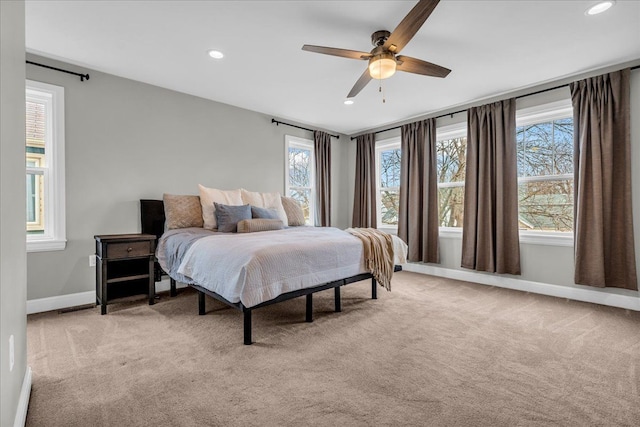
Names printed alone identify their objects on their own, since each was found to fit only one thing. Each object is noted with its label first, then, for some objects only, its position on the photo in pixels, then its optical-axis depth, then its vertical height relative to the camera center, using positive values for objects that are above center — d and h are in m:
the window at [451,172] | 4.62 +0.62
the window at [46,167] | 3.03 +0.46
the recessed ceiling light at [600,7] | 2.21 +1.52
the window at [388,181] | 5.54 +0.56
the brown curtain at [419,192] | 4.72 +0.30
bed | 2.18 -0.43
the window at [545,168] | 3.67 +0.54
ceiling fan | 2.18 +1.29
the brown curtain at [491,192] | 3.88 +0.25
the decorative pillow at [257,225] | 3.35 -0.15
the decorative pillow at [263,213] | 3.76 -0.02
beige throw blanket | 3.00 -0.45
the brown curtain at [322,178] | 5.55 +0.62
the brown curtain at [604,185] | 3.11 +0.27
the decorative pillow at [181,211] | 3.54 +0.01
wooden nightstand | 2.92 -0.59
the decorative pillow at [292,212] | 4.42 -0.01
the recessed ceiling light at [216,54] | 2.91 +1.55
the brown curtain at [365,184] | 5.70 +0.53
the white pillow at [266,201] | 4.12 +0.15
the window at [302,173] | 5.33 +0.70
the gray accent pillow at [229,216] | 3.45 -0.05
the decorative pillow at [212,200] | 3.64 +0.15
